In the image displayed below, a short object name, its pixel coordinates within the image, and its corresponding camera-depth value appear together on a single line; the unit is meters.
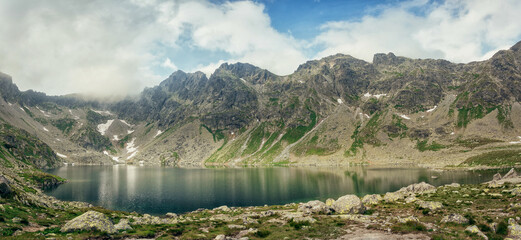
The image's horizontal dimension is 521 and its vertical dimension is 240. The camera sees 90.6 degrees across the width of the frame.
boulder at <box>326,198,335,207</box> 53.01
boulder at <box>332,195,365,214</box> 45.72
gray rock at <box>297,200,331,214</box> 47.95
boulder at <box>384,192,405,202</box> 60.26
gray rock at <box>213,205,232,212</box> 68.28
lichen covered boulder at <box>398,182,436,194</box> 77.70
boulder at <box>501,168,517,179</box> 82.81
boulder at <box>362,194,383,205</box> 56.84
